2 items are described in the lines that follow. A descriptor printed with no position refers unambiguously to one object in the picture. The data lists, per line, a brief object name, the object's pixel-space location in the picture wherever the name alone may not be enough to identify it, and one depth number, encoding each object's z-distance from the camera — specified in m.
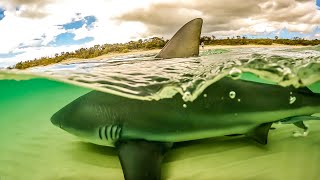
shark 1.51
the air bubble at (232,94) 1.58
